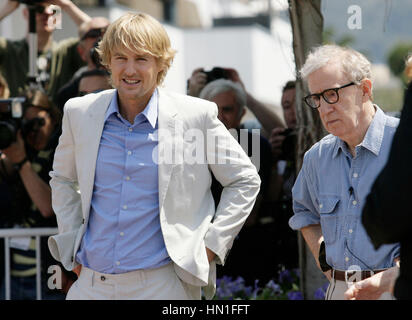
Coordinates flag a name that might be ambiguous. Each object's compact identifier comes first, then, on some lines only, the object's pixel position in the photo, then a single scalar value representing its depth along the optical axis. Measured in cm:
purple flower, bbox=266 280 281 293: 897
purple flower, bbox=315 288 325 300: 811
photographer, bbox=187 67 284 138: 903
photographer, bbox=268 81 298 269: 907
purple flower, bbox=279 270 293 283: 931
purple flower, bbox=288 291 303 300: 858
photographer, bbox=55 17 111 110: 935
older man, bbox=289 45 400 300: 548
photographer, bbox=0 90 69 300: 862
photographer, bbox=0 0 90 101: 1013
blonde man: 577
